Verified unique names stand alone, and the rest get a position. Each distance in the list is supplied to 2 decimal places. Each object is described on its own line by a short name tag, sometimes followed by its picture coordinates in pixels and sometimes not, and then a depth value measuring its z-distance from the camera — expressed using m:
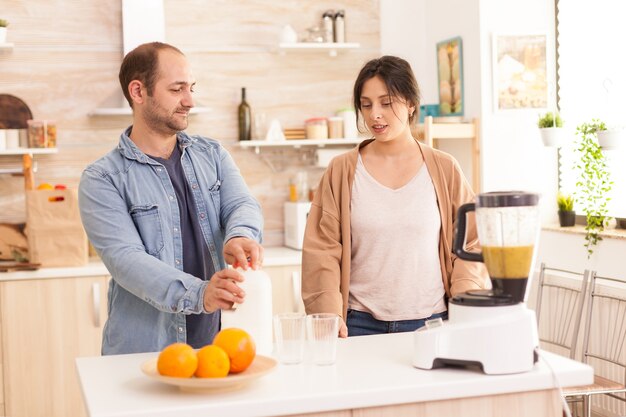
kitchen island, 1.67
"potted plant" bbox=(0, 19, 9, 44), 4.31
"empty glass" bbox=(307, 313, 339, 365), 1.92
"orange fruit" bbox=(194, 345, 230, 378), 1.71
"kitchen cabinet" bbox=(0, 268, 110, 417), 4.00
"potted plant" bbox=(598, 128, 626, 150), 3.78
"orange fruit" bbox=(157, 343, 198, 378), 1.70
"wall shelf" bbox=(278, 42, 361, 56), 4.66
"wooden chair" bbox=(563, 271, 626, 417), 3.36
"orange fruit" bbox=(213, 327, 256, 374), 1.75
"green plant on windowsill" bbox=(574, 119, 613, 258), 3.90
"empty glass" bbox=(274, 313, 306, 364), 1.92
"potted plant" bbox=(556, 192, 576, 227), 4.21
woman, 2.51
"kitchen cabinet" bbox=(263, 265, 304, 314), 4.32
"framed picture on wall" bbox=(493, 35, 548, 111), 4.32
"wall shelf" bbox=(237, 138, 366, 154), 4.64
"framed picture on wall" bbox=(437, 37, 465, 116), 4.51
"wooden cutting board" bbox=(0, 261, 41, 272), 4.01
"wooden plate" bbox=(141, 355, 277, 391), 1.68
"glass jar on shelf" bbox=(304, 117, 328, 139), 4.73
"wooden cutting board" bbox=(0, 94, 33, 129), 4.45
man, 2.23
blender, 1.85
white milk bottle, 1.93
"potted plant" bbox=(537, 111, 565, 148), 4.11
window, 4.02
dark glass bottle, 4.70
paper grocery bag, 4.10
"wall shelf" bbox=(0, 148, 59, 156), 4.29
